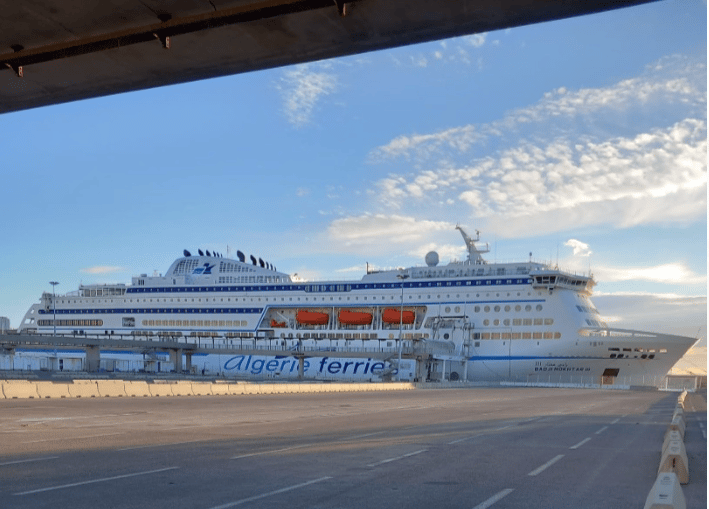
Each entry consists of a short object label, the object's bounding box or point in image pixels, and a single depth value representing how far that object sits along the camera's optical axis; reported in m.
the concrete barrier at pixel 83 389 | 34.03
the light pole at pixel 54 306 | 93.22
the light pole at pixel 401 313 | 68.71
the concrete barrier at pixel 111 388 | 35.69
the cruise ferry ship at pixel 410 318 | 70.00
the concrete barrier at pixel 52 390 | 32.28
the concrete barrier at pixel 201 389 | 39.97
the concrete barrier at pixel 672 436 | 12.62
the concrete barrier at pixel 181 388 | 38.91
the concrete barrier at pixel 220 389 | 40.96
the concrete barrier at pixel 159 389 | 38.12
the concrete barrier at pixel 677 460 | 11.38
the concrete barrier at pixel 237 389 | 42.62
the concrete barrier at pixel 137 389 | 37.69
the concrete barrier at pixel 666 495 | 5.93
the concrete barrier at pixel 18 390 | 31.39
